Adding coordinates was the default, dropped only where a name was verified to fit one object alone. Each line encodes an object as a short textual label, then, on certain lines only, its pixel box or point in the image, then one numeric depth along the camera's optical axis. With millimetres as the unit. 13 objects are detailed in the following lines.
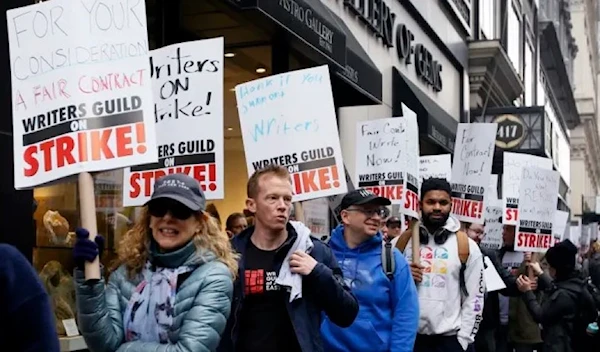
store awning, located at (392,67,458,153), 16078
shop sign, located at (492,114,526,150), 25297
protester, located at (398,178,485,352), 6730
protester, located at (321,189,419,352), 5520
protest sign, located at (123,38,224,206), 5641
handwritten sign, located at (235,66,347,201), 6156
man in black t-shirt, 4371
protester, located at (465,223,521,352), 9078
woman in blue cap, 3680
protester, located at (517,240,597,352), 8414
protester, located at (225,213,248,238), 8383
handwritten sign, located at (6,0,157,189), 4109
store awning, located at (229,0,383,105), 8523
